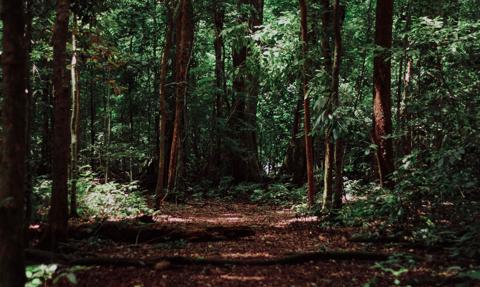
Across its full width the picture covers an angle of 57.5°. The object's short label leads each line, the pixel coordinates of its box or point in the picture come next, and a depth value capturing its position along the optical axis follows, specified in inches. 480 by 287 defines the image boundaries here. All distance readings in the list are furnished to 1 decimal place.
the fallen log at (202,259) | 232.2
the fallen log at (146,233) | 315.9
